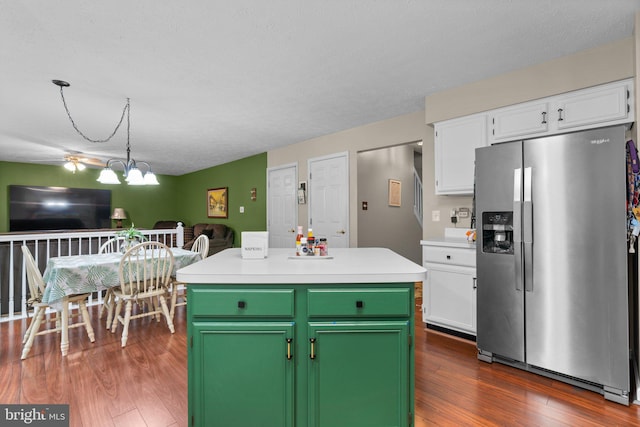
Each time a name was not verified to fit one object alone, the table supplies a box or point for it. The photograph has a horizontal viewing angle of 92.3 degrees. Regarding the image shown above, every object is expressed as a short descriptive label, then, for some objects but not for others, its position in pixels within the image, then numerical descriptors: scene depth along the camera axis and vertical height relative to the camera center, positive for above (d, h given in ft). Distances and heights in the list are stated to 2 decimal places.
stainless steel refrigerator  6.03 -0.93
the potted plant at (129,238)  10.74 -0.78
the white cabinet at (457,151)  9.36 +2.09
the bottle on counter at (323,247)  6.30 -0.64
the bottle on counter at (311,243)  6.31 -0.57
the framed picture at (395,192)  17.08 +1.34
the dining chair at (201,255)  10.61 -1.54
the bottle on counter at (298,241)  6.29 -0.52
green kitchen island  4.54 -1.97
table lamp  24.49 +0.08
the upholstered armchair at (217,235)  20.77 -1.37
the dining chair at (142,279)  9.07 -1.96
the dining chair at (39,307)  8.34 -2.58
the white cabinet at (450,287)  8.60 -2.10
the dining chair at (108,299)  10.29 -2.90
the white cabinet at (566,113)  7.09 +2.62
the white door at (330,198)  14.79 +0.89
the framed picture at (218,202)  22.83 +1.05
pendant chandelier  10.57 +1.48
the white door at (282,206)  17.40 +0.60
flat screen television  21.21 +0.58
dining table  8.34 -1.71
